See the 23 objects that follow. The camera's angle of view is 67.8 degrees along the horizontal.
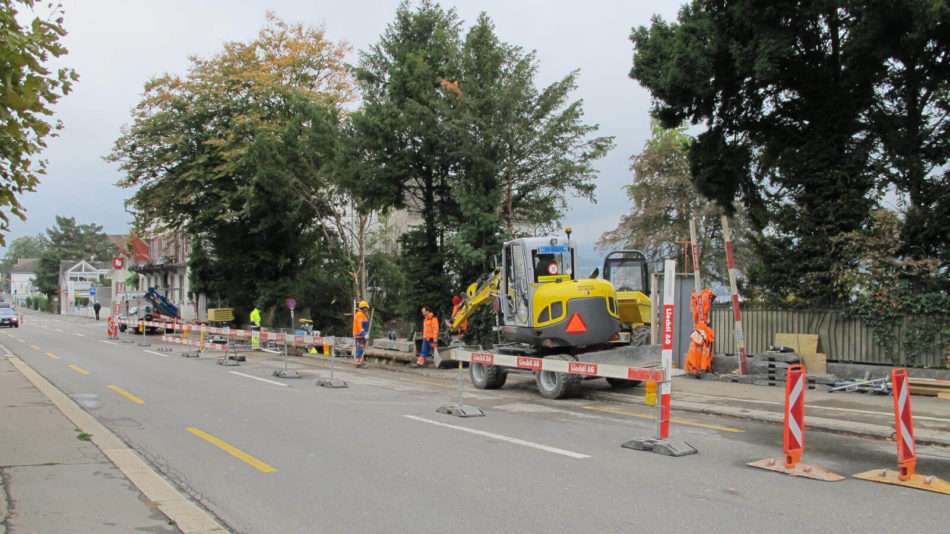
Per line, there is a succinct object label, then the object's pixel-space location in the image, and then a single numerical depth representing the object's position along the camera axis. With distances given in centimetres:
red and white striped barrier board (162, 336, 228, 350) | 2154
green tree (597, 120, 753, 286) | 3666
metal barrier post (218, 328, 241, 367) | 2062
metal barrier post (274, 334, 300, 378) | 1745
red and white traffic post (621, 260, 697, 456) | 765
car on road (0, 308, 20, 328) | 4978
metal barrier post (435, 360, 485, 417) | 1105
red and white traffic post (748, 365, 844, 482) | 725
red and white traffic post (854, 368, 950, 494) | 679
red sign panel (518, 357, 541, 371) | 1134
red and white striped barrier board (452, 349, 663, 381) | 838
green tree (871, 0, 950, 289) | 1422
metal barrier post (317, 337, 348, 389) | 1513
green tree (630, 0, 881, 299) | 1571
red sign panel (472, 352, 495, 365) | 1178
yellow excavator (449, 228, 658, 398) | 1312
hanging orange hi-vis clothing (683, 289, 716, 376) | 1658
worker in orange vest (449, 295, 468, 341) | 1835
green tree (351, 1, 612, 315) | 1983
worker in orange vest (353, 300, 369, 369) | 2092
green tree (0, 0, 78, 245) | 628
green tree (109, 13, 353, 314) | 3484
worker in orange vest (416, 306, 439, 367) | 1910
